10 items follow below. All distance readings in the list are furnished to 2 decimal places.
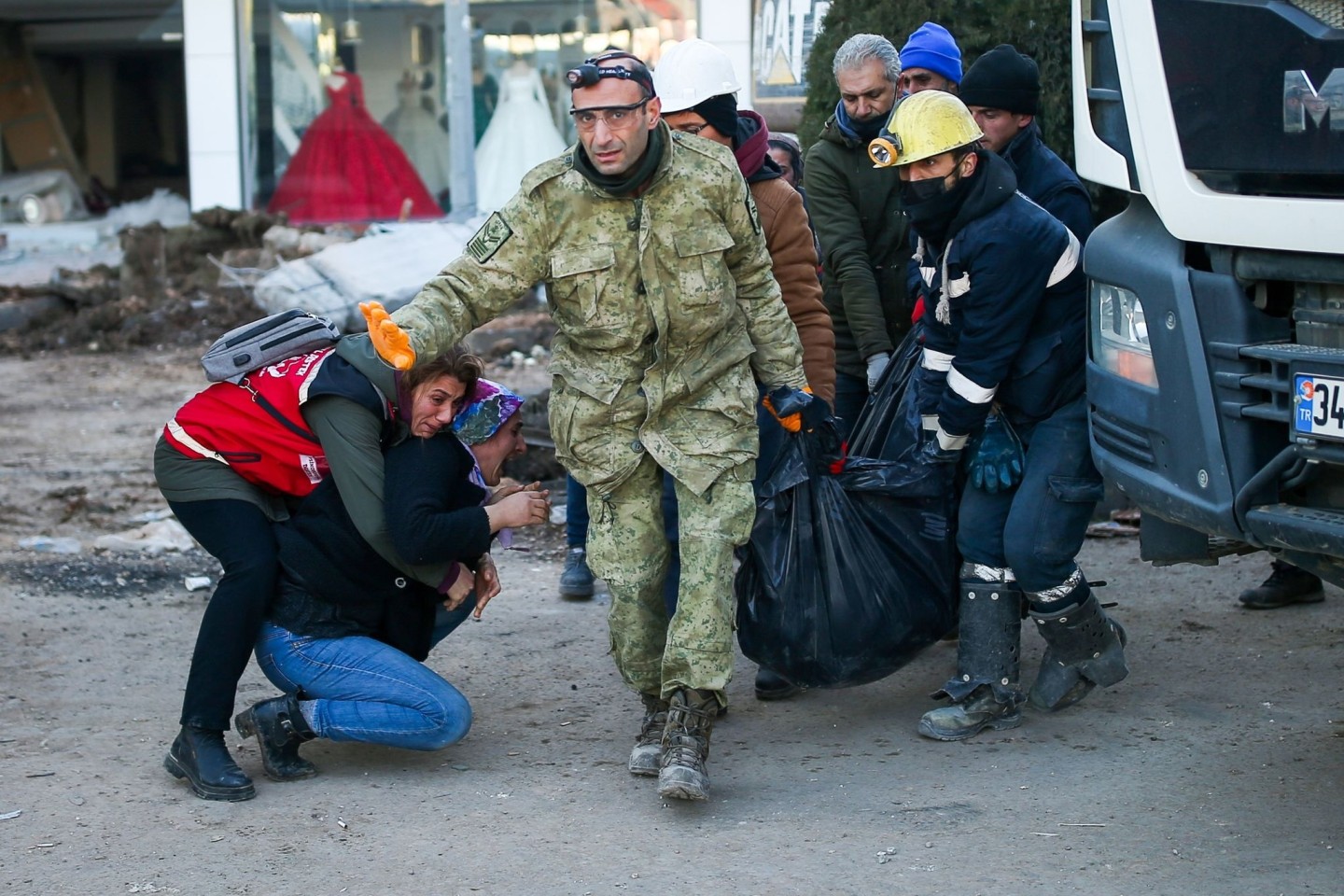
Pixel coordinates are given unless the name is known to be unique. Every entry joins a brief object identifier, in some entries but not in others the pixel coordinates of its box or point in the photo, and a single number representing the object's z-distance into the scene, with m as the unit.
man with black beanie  4.24
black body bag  3.96
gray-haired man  4.79
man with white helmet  4.30
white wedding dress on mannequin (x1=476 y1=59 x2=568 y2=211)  14.48
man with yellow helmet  3.84
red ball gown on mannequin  14.89
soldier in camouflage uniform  3.68
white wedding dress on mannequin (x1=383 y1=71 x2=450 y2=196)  14.98
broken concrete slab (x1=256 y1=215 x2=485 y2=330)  11.38
